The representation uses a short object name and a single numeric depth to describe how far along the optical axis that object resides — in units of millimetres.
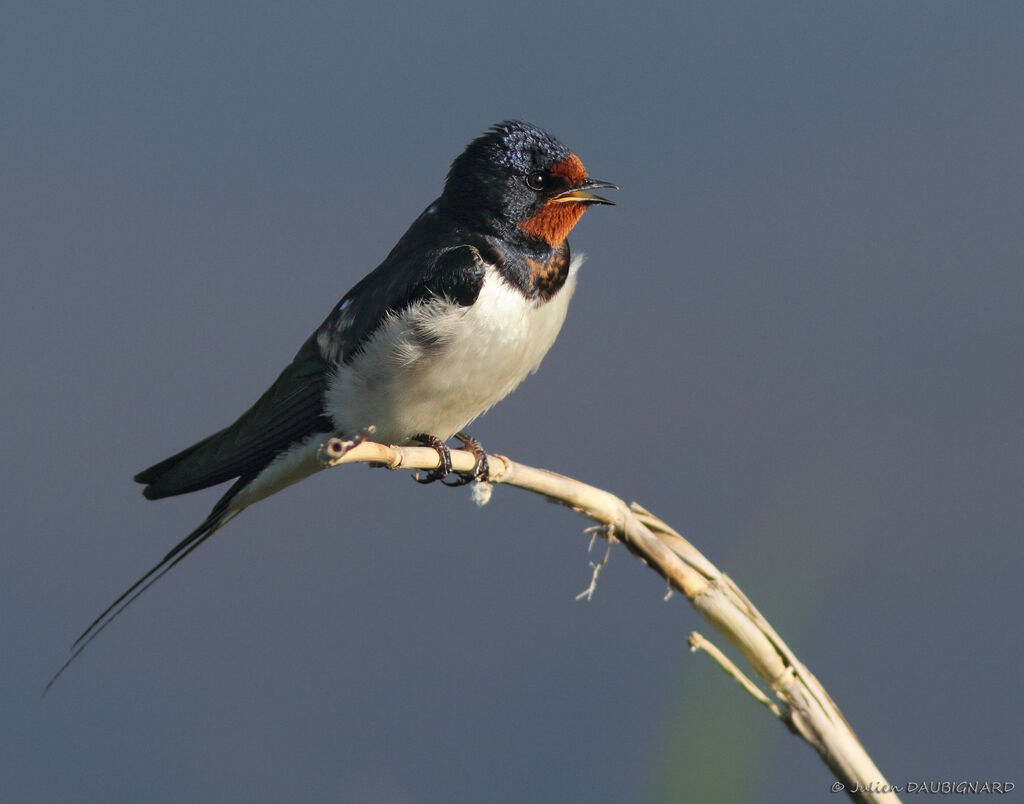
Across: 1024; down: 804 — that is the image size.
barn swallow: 4756
